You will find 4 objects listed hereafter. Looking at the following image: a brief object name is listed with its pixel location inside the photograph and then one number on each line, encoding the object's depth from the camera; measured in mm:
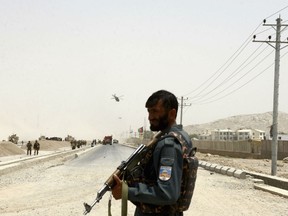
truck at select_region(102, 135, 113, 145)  137250
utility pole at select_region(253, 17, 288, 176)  26264
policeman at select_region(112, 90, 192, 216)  2719
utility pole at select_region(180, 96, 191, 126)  77712
